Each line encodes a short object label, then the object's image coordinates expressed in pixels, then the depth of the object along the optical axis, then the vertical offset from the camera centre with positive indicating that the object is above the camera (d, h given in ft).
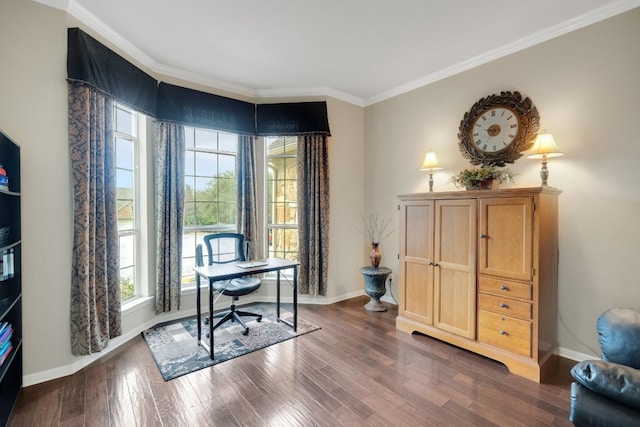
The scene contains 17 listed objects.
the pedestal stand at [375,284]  12.16 -3.09
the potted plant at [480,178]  8.80 +0.98
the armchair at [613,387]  4.42 -2.82
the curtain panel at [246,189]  12.79 +0.92
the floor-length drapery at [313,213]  12.95 -0.13
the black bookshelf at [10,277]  5.96 -1.48
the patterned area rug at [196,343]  8.20 -4.28
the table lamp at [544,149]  8.14 +1.72
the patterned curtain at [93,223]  7.64 -0.36
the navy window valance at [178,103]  7.72 +4.03
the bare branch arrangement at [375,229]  13.72 -0.89
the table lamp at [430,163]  11.16 +1.80
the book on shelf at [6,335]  5.78 -2.56
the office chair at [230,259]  9.84 -1.96
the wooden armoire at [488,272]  7.54 -1.81
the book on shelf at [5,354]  5.67 -2.92
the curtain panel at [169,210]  10.61 +0.00
